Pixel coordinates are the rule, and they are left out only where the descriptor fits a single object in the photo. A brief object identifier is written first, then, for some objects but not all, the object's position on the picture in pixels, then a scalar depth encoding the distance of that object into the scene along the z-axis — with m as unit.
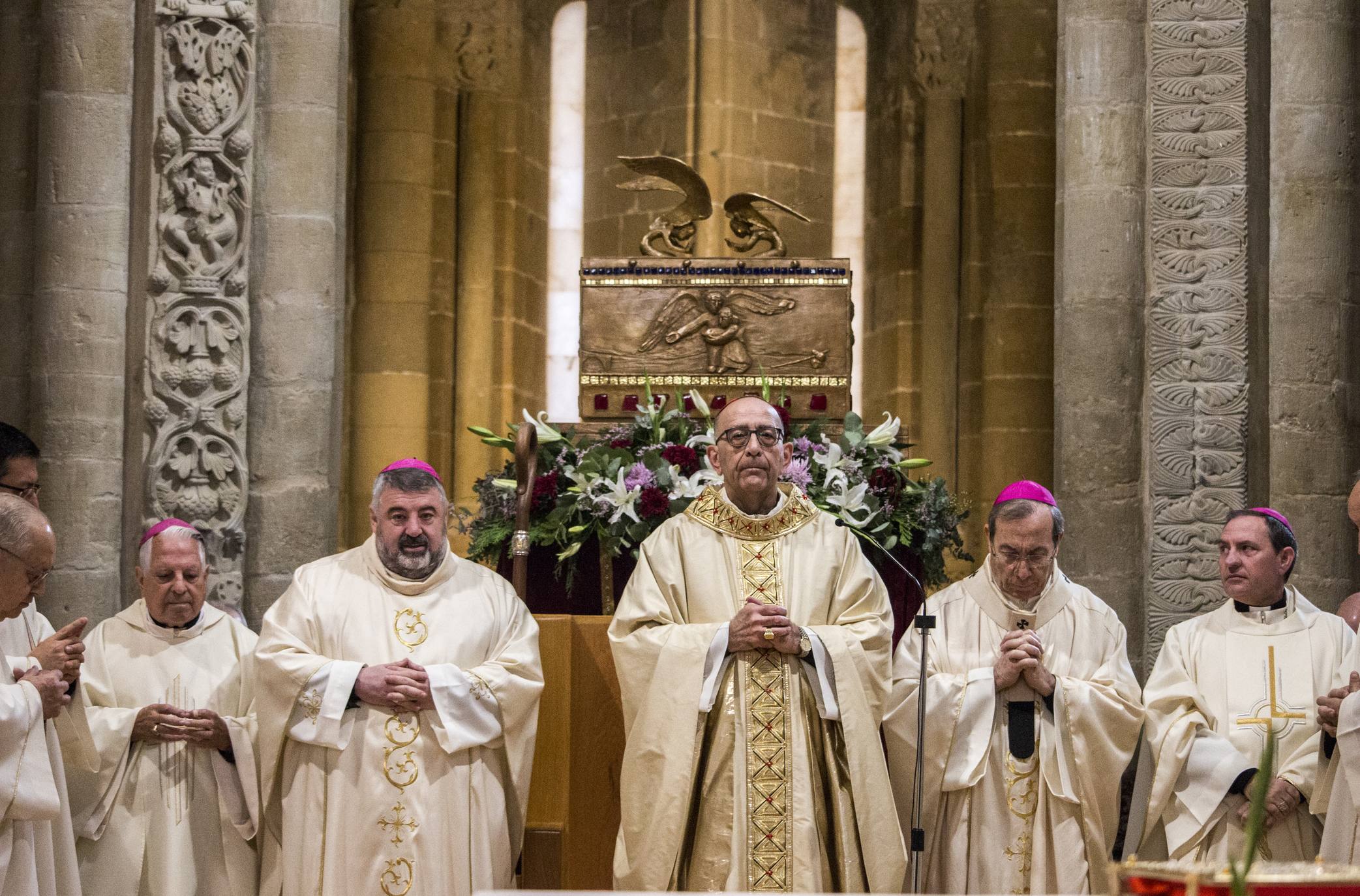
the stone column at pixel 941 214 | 12.48
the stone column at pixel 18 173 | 8.63
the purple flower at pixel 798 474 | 7.11
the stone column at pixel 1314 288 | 7.83
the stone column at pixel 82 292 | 8.12
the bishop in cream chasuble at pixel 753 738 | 5.91
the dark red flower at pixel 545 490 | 7.29
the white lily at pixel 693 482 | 7.16
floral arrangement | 7.14
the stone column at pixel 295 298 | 8.36
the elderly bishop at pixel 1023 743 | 6.03
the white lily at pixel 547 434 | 7.56
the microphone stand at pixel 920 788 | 5.57
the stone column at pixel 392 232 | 12.07
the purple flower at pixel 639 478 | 7.20
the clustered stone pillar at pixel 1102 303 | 8.26
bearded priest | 5.98
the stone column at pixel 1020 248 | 12.09
